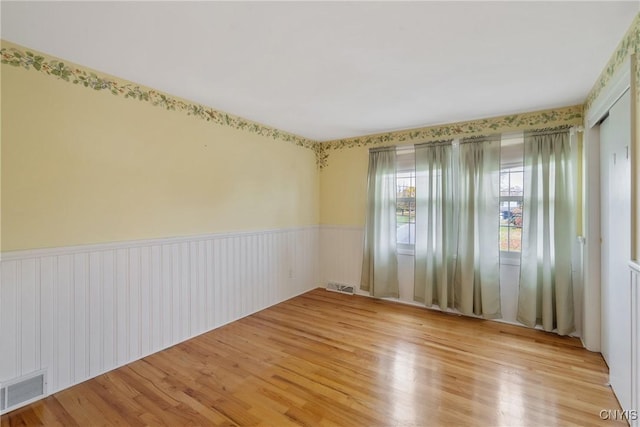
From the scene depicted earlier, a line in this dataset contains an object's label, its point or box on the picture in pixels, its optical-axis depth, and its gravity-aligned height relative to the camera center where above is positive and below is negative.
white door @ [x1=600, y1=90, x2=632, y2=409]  1.77 -0.20
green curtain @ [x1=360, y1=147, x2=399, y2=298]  3.96 -0.15
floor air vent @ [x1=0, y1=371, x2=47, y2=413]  1.83 -1.16
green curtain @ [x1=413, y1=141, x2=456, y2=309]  3.53 -0.14
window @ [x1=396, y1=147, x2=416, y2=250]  3.87 +0.21
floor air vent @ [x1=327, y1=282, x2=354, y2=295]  4.38 -1.13
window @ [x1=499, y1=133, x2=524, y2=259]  3.19 +0.22
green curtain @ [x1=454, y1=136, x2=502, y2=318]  3.27 -0.15
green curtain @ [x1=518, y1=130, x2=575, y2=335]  2.91 -0.21
